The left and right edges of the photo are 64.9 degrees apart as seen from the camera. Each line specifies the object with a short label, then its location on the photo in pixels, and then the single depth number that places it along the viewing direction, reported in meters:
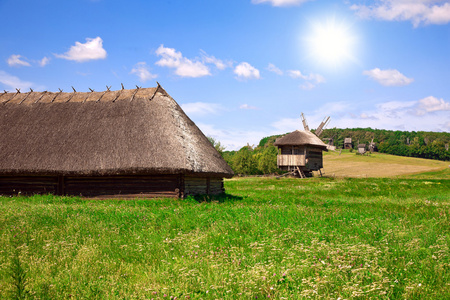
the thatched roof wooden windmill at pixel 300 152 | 38.03
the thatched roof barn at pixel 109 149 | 16.02
